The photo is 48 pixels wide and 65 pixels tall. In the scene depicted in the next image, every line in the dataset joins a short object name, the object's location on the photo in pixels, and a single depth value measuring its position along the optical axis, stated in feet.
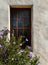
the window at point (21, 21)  10.03
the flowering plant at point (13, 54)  7.48
